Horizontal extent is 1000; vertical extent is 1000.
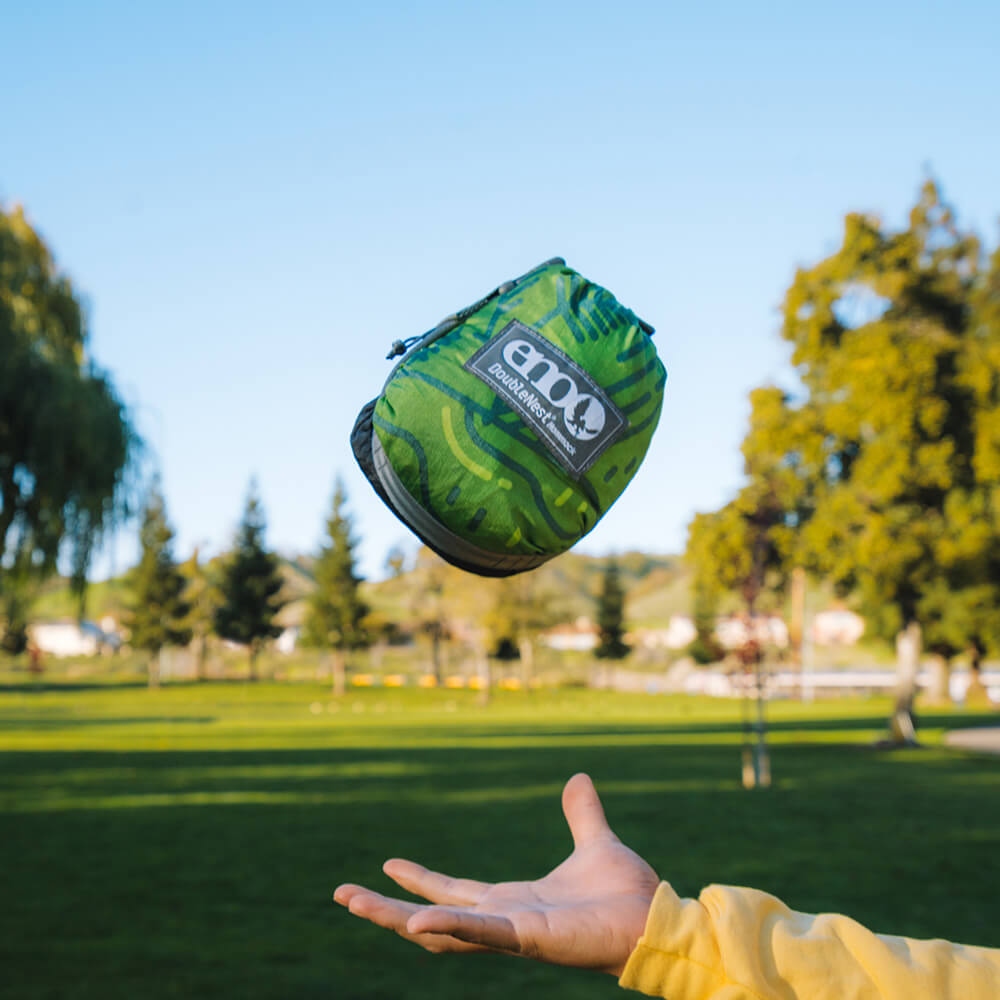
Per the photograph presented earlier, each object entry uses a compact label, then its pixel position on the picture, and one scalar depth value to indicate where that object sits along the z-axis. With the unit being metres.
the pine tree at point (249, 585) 54.53
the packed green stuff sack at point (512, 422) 1.41
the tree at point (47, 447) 11.68
